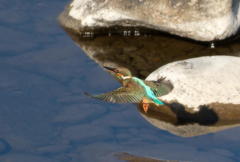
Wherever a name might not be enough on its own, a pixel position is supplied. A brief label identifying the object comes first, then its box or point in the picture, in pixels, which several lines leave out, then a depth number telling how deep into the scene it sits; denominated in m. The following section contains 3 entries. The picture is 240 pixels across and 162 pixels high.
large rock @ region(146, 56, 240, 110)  17.39
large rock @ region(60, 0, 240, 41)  20.64
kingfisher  14.53
